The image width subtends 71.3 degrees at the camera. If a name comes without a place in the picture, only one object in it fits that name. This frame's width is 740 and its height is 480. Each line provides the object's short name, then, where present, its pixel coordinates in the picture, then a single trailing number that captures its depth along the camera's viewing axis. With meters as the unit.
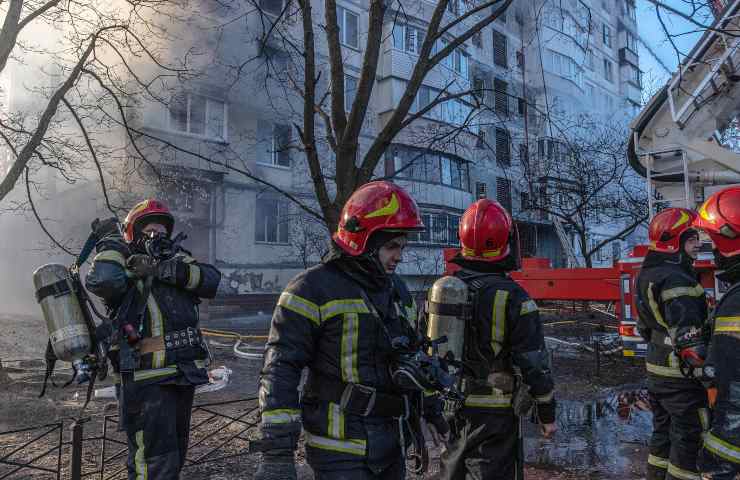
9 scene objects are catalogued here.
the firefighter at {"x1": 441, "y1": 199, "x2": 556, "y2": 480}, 2.79
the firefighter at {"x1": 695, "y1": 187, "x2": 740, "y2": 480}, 1.95
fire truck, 6.51
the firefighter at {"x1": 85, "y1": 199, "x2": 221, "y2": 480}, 2.87
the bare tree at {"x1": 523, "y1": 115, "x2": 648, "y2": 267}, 16.06
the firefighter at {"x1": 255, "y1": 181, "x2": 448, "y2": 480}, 1.99
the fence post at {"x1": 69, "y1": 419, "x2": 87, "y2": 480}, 3.49
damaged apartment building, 17.02
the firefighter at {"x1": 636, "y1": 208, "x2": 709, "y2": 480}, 3.24
